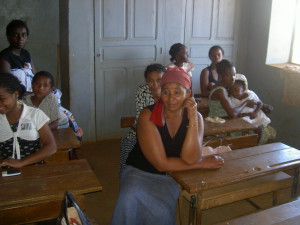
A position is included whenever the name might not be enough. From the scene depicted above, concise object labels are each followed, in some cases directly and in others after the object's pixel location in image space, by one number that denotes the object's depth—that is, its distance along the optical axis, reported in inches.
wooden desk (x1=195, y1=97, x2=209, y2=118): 163.0
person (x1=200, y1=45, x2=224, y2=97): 189.9
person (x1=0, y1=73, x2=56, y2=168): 96.5
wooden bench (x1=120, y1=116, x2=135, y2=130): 142.1
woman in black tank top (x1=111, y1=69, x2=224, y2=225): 91.9
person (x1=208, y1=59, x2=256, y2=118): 141.9
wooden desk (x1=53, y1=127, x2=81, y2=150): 113.7
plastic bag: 64.2
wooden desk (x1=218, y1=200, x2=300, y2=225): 76.2
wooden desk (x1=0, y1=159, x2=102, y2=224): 75.8
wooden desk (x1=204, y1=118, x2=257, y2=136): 126.6
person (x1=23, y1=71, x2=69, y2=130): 131.1
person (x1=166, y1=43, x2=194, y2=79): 188.5
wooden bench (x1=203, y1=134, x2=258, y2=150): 117.0
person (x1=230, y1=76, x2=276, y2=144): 150.5
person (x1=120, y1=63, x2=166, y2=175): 138.1
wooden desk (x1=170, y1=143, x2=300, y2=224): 88.0
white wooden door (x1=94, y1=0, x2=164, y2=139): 186.4
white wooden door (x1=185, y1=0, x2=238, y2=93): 206.5
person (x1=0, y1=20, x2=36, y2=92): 155.2
